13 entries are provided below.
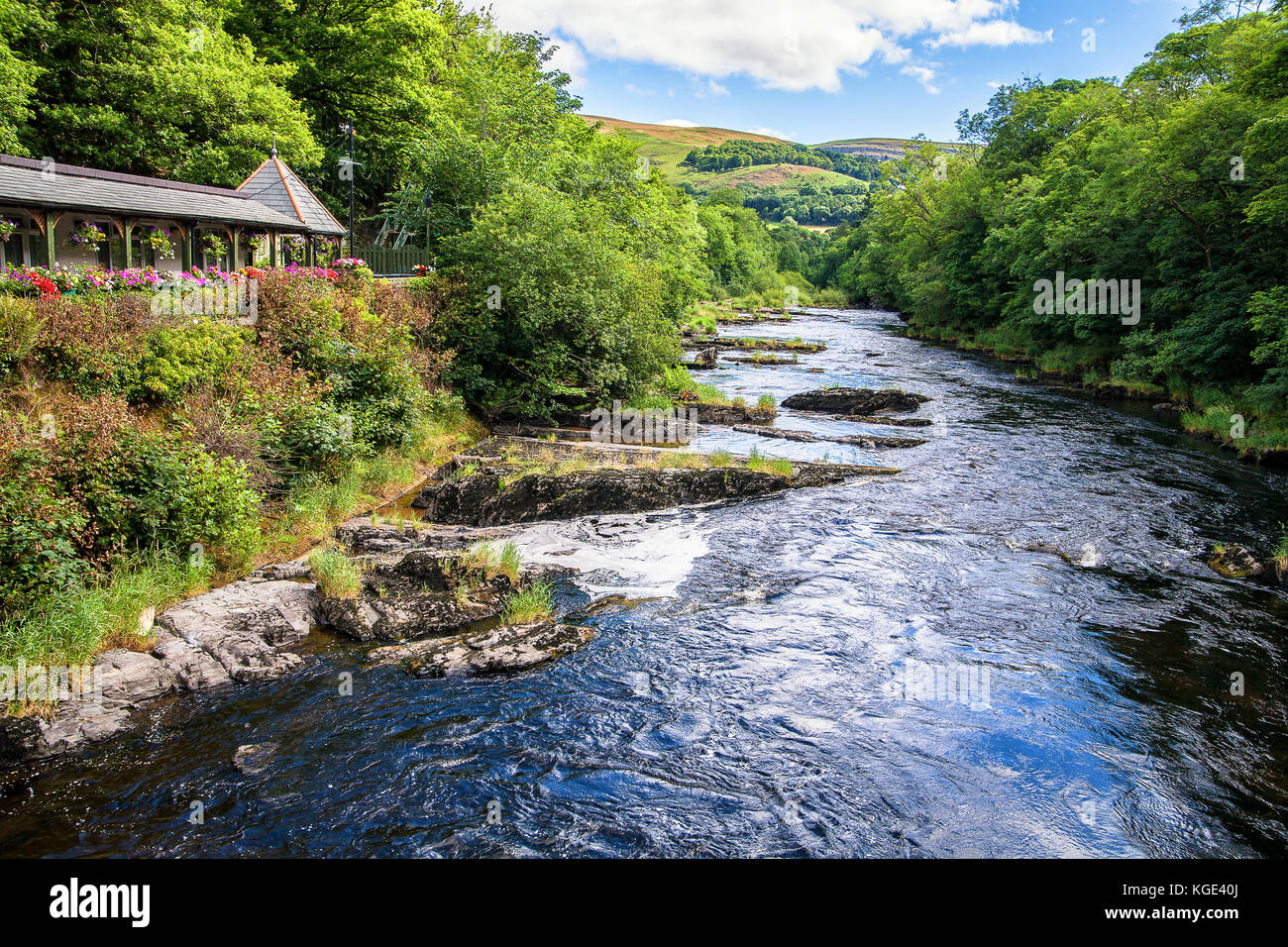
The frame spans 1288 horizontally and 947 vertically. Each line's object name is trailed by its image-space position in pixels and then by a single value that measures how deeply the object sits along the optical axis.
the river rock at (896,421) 27.25
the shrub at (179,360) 13.31
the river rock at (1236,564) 13.91
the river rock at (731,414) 27.16
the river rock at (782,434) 24.62
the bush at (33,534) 9.10
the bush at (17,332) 11.87
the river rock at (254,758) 8.00
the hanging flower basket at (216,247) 21.32
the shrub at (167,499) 10.64
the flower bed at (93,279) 13.52
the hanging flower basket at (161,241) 18.73
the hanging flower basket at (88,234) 17.69
